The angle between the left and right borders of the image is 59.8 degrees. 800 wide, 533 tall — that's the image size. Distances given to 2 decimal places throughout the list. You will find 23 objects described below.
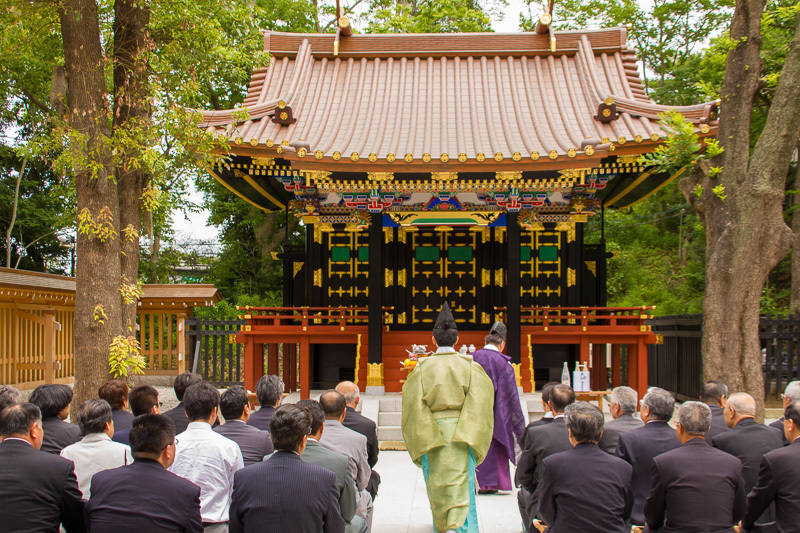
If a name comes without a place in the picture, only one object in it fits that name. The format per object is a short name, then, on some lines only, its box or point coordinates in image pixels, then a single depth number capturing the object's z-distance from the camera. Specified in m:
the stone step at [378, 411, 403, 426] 10.07
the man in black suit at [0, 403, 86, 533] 3.44
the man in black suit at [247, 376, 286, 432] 4.80
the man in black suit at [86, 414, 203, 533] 3.21
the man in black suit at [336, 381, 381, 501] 4.93
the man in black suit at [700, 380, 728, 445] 5.06
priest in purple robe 6.57
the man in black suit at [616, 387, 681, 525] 4.25
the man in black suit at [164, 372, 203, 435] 4.85
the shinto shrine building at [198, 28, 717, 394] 11.03
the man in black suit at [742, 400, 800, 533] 3.76
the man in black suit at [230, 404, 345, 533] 3.34
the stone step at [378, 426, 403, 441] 9.80
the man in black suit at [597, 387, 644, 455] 4.57
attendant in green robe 5.09
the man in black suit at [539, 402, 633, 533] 3.72
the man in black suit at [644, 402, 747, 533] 3.73
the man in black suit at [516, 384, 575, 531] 4.52
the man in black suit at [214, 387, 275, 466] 4.31
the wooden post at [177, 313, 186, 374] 15.36
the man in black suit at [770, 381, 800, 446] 4.93
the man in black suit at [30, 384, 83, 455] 4.43
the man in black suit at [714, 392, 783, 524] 4.38
